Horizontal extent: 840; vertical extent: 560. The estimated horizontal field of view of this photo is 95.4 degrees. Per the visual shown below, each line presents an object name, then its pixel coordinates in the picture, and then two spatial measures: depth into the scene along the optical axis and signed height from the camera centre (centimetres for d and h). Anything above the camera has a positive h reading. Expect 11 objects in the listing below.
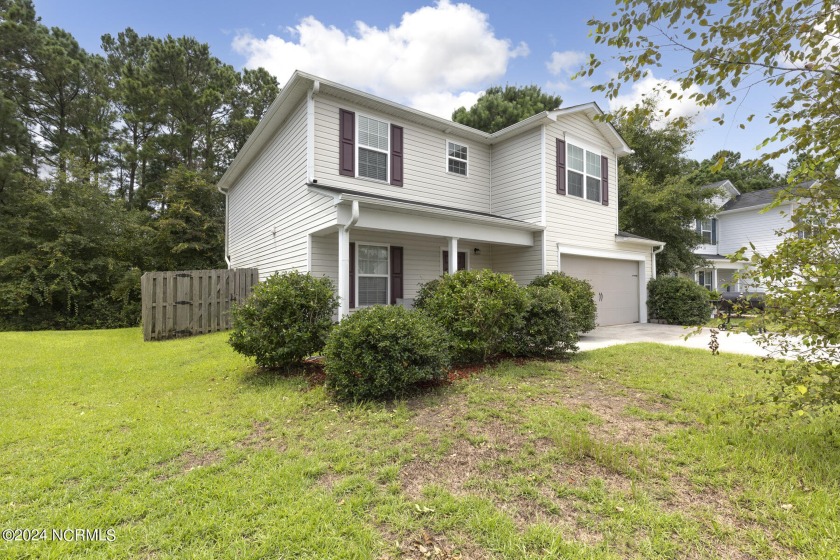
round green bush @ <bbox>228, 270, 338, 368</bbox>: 544 -44
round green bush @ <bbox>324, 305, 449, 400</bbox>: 443 -78
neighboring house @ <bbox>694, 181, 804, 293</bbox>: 2056 +373
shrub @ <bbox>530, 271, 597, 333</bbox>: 861 -9
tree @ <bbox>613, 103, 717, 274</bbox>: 1518 +403
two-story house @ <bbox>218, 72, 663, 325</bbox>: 846 +261
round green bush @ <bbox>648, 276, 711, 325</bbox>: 1224 -24
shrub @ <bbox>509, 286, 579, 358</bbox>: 651 -58
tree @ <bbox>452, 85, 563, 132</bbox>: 2188 +1096
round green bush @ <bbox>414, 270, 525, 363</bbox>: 593 -30
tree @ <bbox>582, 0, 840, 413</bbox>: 243 +141
